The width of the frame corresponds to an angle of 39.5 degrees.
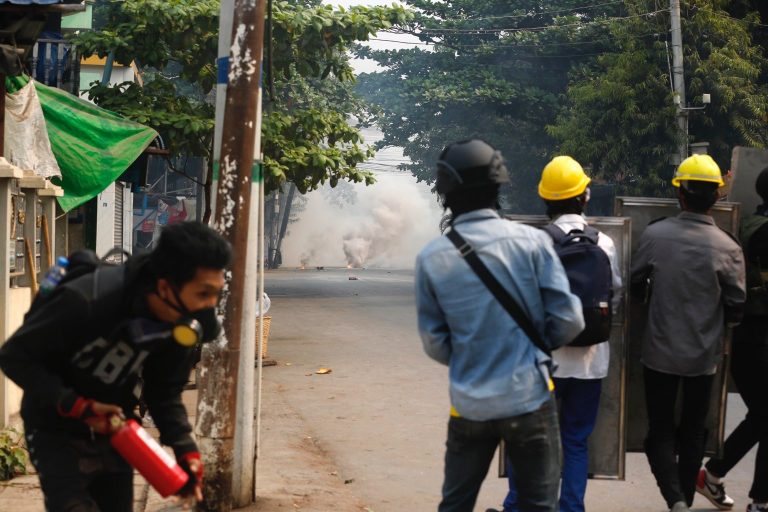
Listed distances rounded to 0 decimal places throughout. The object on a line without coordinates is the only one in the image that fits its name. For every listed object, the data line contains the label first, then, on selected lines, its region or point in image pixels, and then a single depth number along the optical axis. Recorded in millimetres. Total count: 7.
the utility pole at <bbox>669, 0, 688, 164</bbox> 21328
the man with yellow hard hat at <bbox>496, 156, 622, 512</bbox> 4965
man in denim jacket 3496
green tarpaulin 10758
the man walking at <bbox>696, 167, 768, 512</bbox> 5398
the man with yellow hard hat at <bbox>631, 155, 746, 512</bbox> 5160
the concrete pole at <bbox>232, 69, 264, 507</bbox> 5777
